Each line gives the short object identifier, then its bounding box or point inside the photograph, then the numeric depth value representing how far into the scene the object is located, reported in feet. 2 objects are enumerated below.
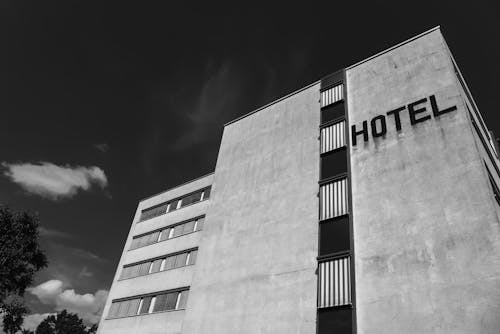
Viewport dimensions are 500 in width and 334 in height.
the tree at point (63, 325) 284.98
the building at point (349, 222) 49.75
